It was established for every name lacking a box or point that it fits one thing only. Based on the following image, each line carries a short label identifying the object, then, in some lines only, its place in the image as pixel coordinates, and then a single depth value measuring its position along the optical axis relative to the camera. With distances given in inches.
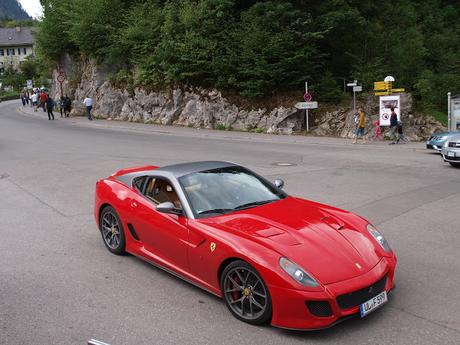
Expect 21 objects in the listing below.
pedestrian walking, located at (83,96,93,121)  1378.0
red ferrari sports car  166.2
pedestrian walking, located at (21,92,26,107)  2155.5
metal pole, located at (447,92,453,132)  850.3
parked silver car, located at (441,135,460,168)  542.3
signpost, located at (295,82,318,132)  1016.9
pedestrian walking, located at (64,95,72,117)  1492.4
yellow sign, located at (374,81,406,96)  948.0
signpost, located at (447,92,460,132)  840.9
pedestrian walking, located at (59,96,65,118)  1485.0
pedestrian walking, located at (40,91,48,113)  1476.9
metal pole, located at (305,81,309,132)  1019.7
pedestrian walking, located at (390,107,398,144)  883.4
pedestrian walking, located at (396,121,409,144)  875.6
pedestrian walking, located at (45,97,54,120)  1379.2
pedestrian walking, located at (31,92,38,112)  1855.2
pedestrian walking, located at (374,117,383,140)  937.5
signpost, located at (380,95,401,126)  922.1
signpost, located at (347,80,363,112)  954.7
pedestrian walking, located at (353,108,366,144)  879.1
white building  5118.1
